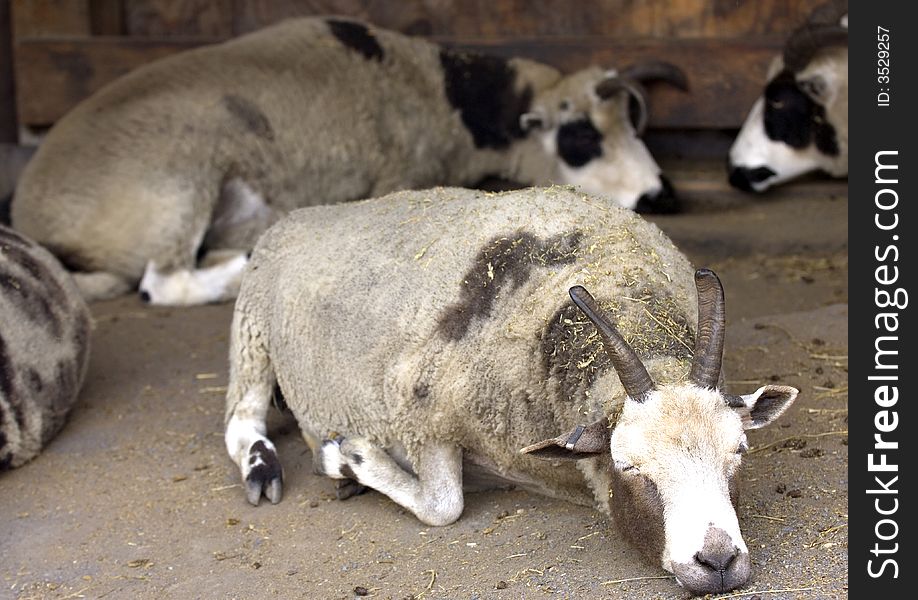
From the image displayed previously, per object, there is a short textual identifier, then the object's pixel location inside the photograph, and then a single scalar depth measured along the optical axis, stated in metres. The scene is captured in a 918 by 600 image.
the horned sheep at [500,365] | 3.16
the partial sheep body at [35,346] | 4.61
